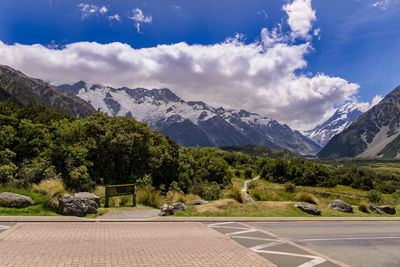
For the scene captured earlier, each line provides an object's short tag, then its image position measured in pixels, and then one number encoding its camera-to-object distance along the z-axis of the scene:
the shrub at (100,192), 17.15
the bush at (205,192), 26.58
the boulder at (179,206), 15.51
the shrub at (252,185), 56.37
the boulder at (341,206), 19.68
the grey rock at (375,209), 21.09
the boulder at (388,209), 21.64
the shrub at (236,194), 18.61
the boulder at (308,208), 17.72
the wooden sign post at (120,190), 15.08
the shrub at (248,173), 85.38
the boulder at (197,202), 17.61
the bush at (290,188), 56.78
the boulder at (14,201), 12.03
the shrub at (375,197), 33.97
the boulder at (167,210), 14.27
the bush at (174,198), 17.61
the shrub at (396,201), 31.05
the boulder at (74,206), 12.52
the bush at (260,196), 21.91
